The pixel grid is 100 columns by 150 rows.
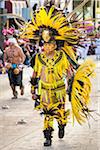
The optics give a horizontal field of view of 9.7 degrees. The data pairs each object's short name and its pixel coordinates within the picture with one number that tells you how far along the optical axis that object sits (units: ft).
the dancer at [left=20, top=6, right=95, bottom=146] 26.17
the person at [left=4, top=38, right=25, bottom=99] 44.38
